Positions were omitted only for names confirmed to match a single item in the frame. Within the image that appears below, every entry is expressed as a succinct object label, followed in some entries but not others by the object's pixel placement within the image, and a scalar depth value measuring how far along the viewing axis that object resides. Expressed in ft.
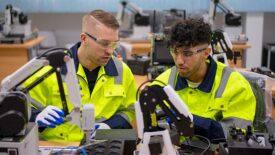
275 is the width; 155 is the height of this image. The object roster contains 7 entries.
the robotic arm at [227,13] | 16.55
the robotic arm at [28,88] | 4.88
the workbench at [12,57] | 16.31
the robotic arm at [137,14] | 16.93
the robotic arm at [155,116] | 4.84
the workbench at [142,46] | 16.25
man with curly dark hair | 6.88
